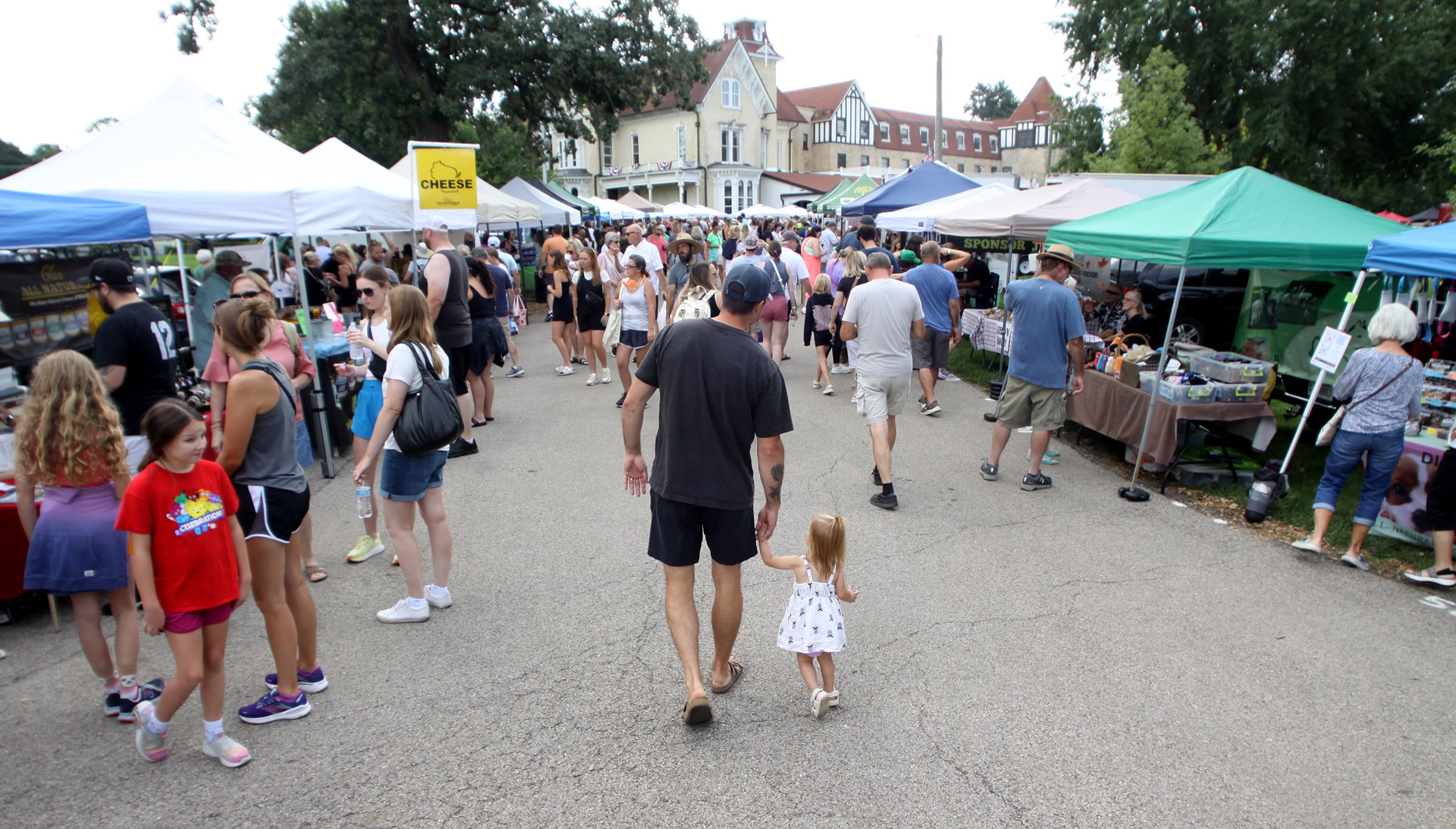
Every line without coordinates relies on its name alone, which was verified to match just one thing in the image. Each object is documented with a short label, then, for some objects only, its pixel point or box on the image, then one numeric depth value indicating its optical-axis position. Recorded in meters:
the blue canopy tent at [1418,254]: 4.88
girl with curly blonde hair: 3.02
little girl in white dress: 3.24
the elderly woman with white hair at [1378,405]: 4.77
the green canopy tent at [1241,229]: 5.91
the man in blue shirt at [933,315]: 8.25
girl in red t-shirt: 2.72
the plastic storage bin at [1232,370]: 6.32
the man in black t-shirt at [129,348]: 4.07
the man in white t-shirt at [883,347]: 5.79
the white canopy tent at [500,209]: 16.03
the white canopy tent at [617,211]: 25.16
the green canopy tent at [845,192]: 21.48
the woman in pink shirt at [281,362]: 4.03
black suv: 12.10
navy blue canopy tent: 16.95
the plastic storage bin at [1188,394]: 6.21
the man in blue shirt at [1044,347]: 6.00
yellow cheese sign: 8.48
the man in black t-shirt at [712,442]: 3.06
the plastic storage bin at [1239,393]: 6.30
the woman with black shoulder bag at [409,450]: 3.80
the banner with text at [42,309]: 5.76
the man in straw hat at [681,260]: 9.48
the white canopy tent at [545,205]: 19.40
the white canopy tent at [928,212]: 12.98
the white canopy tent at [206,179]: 6.36
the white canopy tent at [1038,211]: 9.72
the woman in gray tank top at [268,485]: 3.11
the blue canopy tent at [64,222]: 4.67
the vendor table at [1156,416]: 6.23
